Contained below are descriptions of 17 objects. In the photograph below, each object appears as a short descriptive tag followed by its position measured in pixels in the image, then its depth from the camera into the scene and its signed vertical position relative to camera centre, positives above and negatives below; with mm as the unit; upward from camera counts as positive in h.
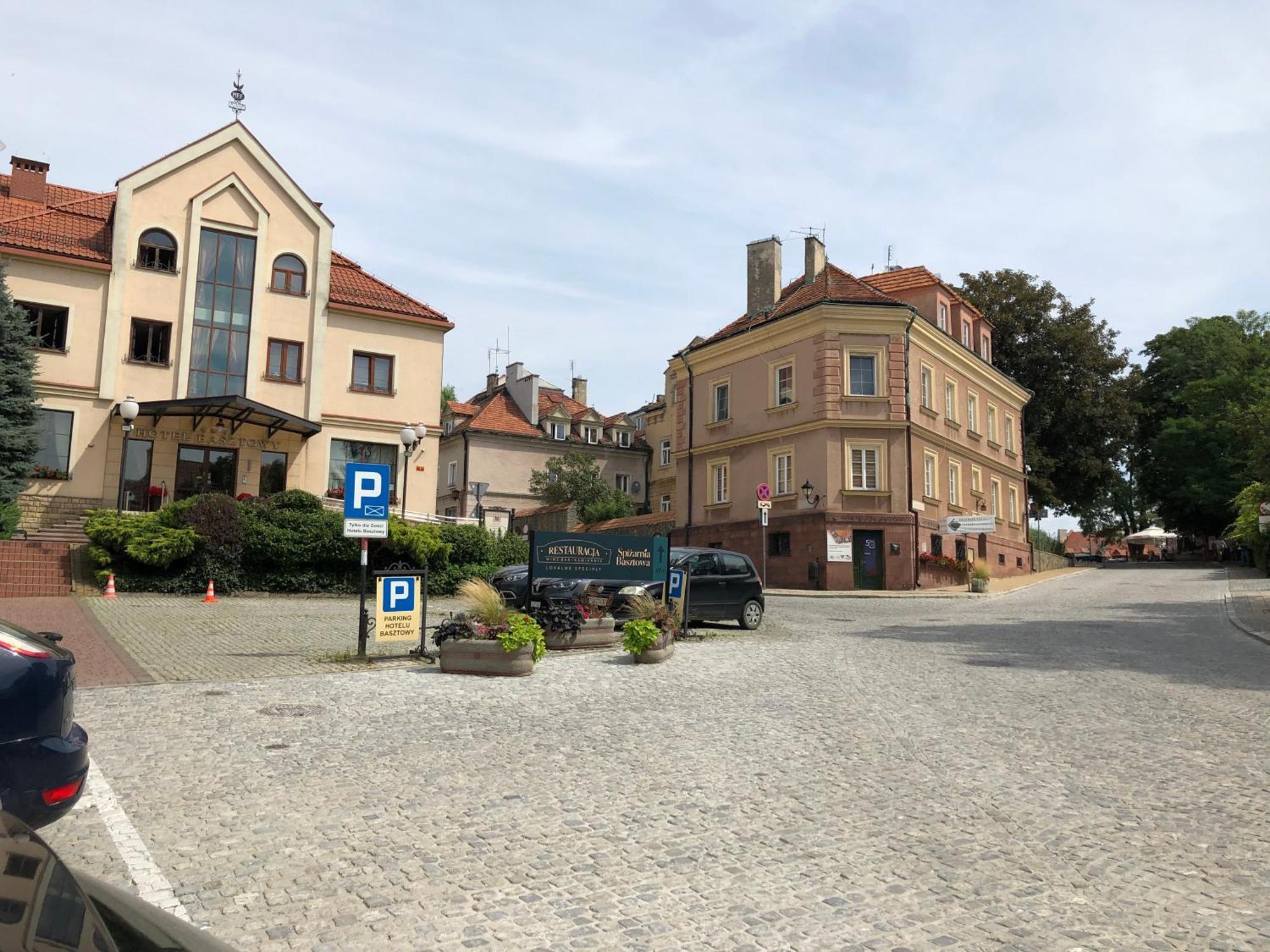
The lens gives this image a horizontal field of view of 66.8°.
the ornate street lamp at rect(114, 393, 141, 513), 23062 +3674
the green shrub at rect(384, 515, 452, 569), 25000 +651
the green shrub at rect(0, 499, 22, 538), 21719 +1001
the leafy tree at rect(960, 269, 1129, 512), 48969 +10707
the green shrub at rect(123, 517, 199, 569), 21359 +430
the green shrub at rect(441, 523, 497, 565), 26562 +728
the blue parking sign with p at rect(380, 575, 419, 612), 12594 -314
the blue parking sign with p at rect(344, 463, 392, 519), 13000 +1041
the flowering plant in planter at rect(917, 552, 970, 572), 34781 +627
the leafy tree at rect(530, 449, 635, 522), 49406 +4525
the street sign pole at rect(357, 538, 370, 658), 12758 -832
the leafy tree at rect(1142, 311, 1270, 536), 51906 +9755
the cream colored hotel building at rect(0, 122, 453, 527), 27562 +7154
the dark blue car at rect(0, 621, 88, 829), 4469 -824
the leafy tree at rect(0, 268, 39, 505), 23498 +4047
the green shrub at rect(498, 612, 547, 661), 11641 -778
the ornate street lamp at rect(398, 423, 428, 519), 25797 +3558
